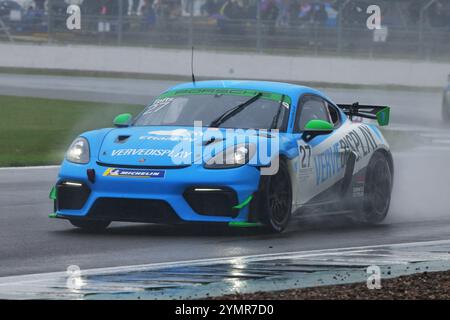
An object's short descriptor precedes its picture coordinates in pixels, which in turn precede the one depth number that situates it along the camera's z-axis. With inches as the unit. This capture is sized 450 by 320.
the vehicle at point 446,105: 1107.8
